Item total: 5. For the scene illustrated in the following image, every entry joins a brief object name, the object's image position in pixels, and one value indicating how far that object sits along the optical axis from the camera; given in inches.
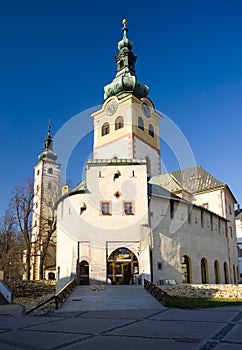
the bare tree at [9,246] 1416.1
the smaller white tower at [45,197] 1573.6
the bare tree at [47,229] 1477.6
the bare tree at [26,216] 1398.5
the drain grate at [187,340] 313.6
